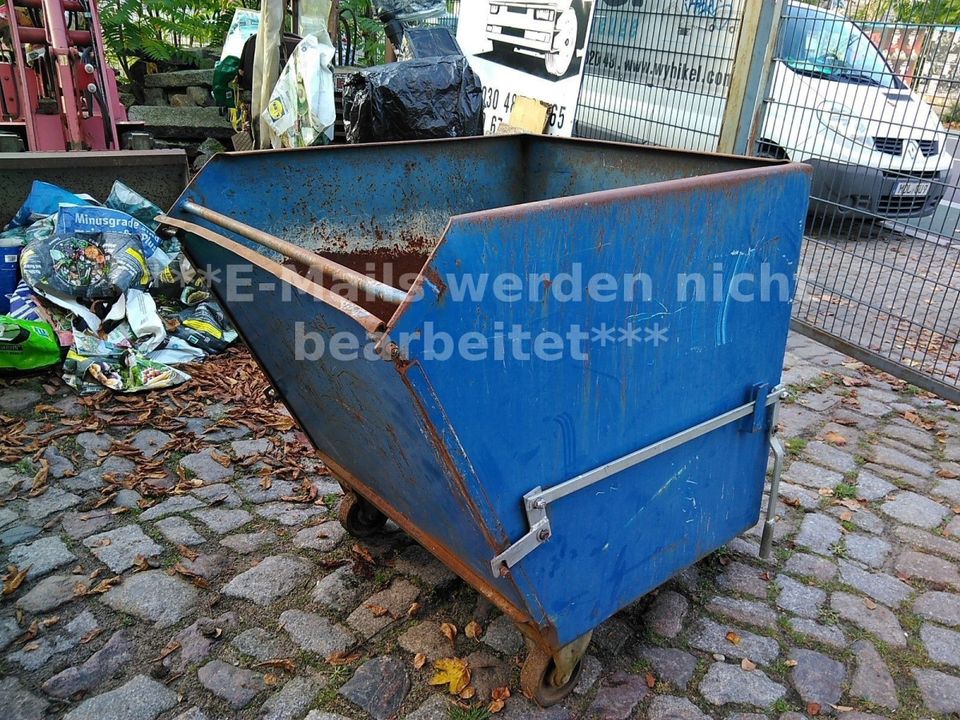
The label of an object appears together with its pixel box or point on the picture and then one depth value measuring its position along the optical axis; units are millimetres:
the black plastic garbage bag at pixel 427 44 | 6484
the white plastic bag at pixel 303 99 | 5336
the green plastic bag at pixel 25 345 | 4074
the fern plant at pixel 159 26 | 8562
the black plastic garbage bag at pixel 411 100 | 5223
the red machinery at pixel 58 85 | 5168
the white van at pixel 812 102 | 3945
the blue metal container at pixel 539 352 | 1646
